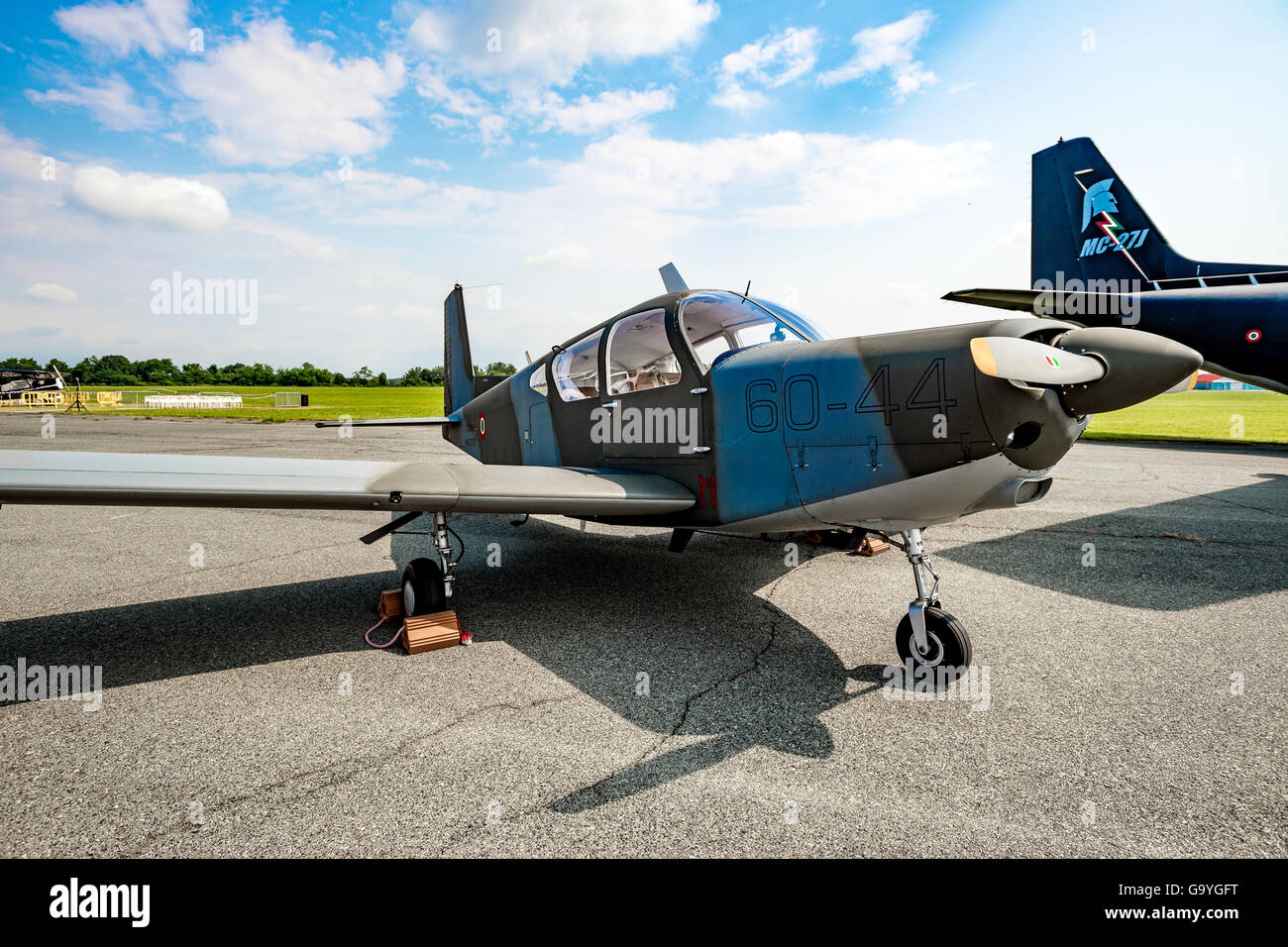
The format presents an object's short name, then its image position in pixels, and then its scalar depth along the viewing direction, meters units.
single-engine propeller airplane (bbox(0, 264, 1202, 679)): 3.20
